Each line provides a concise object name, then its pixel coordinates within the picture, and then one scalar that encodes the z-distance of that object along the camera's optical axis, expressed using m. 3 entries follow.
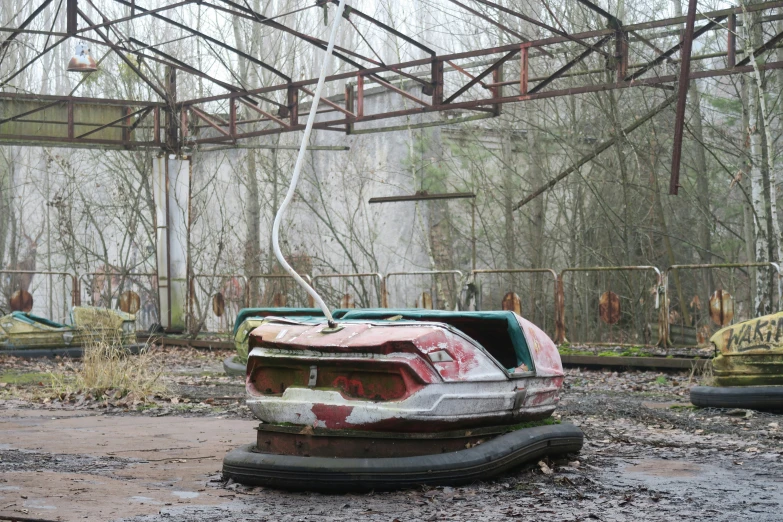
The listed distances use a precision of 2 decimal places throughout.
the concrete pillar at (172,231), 20.61
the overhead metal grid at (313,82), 14.03
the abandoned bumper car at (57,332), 16.34
